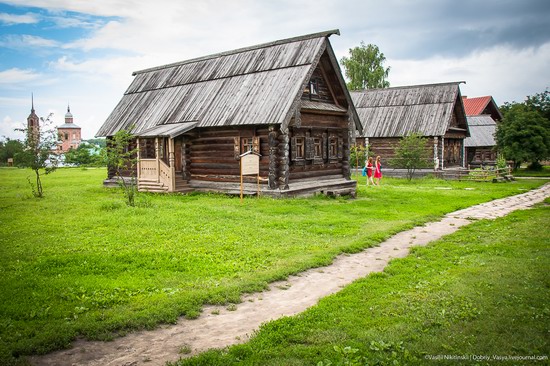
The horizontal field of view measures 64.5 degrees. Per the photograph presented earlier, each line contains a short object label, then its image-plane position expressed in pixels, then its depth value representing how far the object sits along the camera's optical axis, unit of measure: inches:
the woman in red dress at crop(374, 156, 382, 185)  1061.1
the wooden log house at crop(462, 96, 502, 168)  1690.5
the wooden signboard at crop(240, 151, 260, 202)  687.3
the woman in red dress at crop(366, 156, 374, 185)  1066.1
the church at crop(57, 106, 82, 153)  5103.3
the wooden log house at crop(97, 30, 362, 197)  746.2
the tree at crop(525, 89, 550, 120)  1743.6
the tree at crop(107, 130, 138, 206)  634.8
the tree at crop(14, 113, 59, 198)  773.9
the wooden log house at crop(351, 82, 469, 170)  1273.4
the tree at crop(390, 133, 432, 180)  1157.7
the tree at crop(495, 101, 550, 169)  1382.9
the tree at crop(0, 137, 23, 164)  778.2
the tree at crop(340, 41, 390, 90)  2121.1
